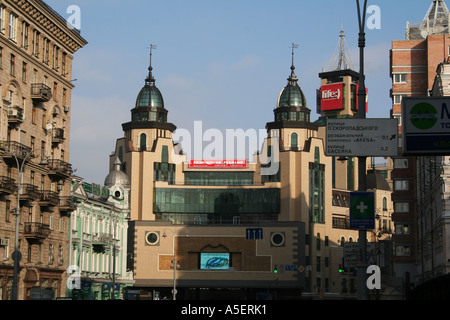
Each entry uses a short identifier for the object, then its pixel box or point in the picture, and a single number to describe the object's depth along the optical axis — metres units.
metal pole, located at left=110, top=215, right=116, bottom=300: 99.61
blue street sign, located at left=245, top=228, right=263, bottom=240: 127.69
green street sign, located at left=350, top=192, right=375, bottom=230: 27.72
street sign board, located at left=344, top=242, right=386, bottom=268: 40.47
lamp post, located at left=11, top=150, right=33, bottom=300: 49.01
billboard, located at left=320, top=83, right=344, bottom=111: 194.38
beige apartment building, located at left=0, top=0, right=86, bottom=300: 59.19
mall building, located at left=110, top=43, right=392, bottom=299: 130.88
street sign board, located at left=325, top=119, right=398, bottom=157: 27.86
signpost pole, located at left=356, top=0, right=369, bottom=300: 27.55
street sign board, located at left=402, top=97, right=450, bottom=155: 33.44
